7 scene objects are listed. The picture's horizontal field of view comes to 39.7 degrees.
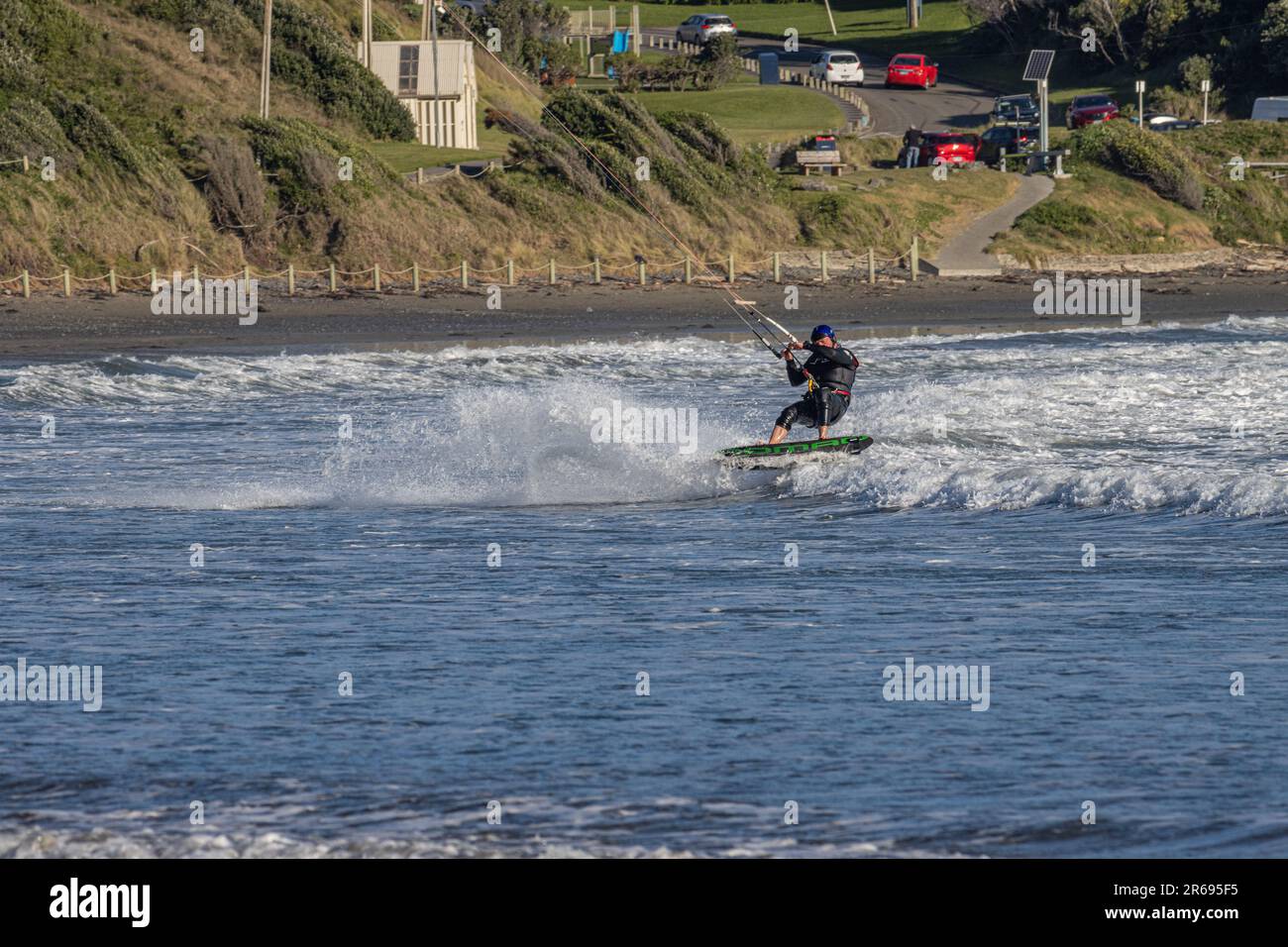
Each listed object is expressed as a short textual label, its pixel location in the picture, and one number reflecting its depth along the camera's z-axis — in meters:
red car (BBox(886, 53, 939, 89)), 80.50
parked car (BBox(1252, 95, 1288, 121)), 67.38
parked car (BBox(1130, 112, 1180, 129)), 67.44
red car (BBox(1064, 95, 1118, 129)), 68.00
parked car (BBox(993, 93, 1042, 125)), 67.62
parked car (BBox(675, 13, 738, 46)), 89.31
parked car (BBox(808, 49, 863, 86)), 80.75
